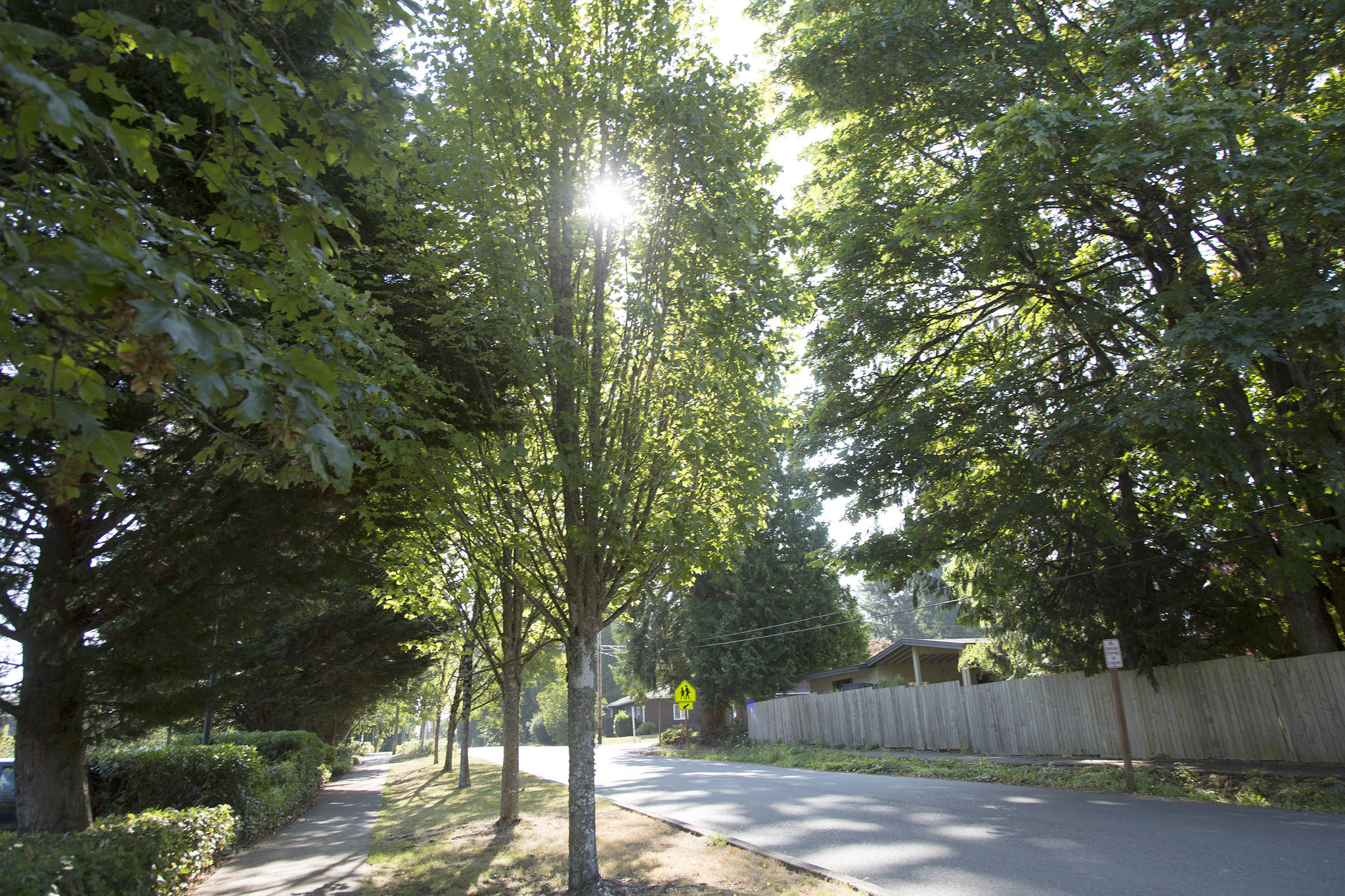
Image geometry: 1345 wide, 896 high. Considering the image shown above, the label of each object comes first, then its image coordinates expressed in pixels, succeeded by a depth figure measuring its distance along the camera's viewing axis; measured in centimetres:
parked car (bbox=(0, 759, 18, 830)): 1103
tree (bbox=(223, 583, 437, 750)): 1738
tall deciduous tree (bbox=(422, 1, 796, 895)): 692
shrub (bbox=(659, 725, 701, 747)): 3641
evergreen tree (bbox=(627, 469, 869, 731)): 3183
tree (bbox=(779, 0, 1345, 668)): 956
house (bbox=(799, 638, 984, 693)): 2855
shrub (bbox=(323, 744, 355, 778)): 2600
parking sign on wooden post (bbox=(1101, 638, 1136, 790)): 1222
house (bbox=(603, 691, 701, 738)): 4241
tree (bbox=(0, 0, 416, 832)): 259
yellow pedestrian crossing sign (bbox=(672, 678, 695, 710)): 2791
